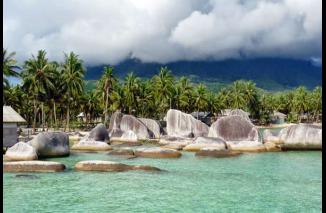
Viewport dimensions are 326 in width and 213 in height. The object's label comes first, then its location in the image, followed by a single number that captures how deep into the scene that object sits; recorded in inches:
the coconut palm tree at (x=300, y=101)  4101.9
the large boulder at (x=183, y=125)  1902.1
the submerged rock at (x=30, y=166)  901.8
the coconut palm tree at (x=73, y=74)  2369.6
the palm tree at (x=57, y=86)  2293.3
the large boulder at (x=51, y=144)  1175.9
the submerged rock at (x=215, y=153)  1221.1
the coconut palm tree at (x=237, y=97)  3703.2
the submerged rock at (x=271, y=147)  1385.6
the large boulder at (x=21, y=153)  1042.8
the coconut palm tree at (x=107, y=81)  2578.7
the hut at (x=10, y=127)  1267.2
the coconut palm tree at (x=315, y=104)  4116.6
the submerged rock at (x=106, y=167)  925.2
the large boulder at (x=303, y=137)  1358.3
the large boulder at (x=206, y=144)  1328.7
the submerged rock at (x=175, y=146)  1471.5
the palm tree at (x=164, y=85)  2792.8
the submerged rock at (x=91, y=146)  1406.3
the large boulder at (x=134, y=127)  1917.0
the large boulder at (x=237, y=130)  1476.4
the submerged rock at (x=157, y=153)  1208.8
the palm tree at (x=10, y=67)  1669.5
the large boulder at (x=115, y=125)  1866.1
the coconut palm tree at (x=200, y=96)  3314.5
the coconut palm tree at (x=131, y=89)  2783.0
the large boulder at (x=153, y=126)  2050.9
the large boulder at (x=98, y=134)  1653.5
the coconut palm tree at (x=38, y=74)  2139.5
